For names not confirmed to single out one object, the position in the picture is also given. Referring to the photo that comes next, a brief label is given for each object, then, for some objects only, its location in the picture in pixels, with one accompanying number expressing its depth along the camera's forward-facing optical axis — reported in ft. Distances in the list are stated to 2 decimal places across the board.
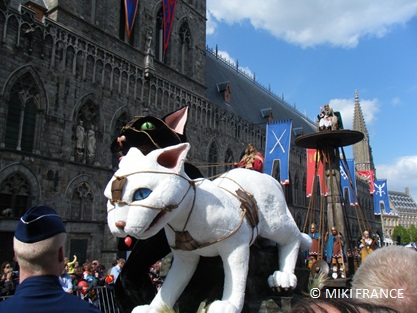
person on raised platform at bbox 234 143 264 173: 13.97
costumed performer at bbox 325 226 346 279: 27.66
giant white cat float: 8.36
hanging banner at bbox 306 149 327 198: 81.46
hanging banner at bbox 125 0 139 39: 60.08
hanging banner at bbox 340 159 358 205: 79.90
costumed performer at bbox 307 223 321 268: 28.45
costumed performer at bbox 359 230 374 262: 29.91
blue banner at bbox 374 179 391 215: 110.42
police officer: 5.50
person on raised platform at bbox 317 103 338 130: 30.27
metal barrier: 21.90
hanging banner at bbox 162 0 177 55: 67.87
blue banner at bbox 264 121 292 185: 64.34
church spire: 197.36
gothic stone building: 44.68
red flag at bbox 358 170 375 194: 111.69
